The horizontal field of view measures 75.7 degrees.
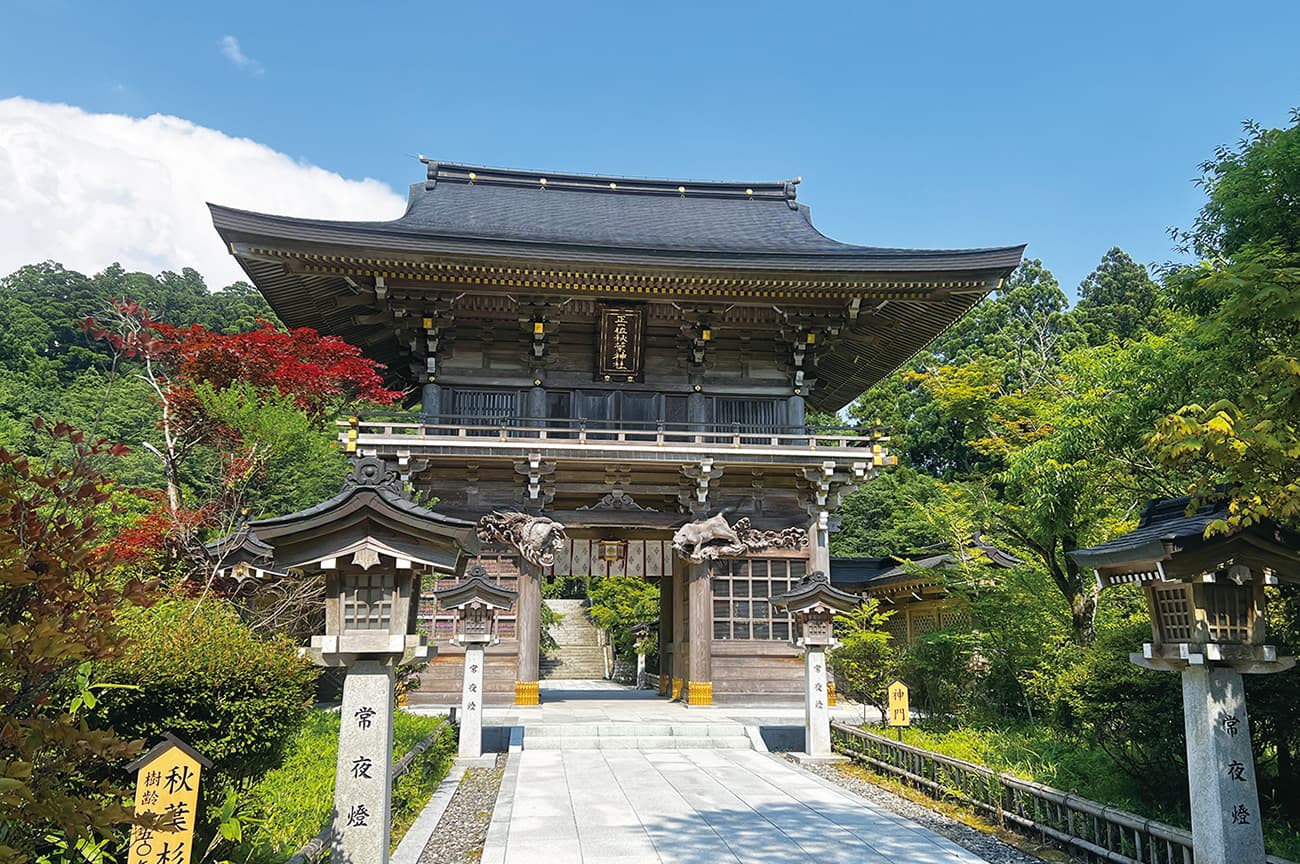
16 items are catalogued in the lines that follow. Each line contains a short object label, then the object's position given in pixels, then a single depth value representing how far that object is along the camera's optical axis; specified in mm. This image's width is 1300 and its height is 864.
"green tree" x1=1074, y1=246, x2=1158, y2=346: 46772
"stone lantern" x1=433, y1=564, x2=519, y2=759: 12266
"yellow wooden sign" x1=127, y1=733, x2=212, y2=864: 4289
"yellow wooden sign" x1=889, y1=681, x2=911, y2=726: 11312
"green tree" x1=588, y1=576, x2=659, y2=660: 31516
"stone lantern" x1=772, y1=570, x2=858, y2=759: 12484
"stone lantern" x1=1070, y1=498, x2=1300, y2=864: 5863
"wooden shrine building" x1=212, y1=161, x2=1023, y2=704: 15836
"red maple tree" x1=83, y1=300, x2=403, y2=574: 12359
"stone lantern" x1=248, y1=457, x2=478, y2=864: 6223
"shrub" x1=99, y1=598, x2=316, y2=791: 5551
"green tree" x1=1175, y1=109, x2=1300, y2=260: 7672
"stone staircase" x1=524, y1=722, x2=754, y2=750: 13688
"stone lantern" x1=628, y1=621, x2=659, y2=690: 29981
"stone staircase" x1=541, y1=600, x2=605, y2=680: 37250
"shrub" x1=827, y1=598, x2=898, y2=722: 13438
